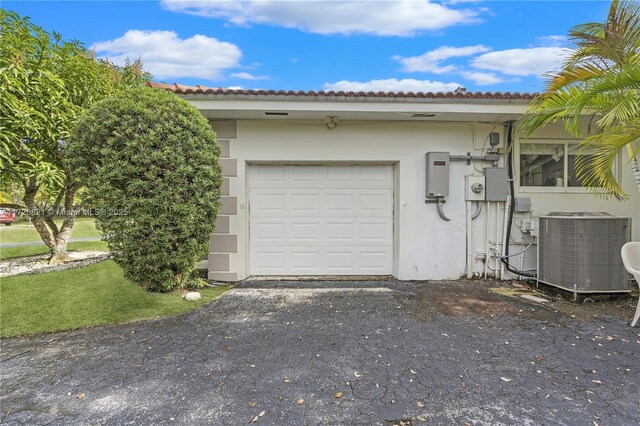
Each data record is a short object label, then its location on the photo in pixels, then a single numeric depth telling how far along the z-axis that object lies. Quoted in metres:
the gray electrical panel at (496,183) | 6.34
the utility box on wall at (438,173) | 6.28
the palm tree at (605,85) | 4.15
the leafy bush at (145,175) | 4.52
